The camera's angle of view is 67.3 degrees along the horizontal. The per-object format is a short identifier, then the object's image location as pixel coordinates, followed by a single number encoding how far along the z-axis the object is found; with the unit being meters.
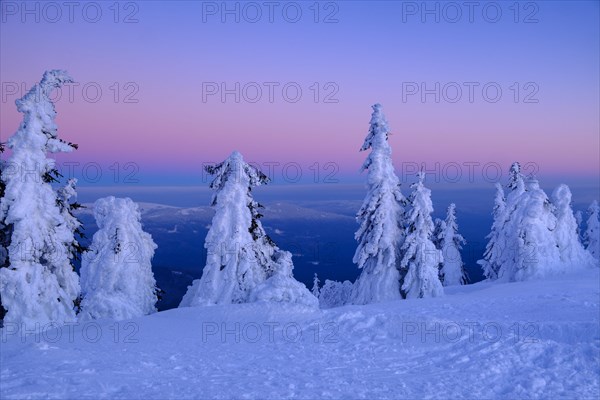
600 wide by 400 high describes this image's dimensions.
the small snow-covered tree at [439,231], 48.25
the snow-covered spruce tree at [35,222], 14.60
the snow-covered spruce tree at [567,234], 37.62
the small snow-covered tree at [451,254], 47.75
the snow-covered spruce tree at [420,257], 27.50
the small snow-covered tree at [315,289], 50.08
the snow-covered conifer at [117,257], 23.83
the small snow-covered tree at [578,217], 55.06
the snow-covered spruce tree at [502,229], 39.88
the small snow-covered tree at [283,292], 16.94
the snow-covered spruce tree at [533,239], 34.28
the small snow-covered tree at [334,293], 41.22
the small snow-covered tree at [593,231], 48.06
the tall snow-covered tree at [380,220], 27.95
